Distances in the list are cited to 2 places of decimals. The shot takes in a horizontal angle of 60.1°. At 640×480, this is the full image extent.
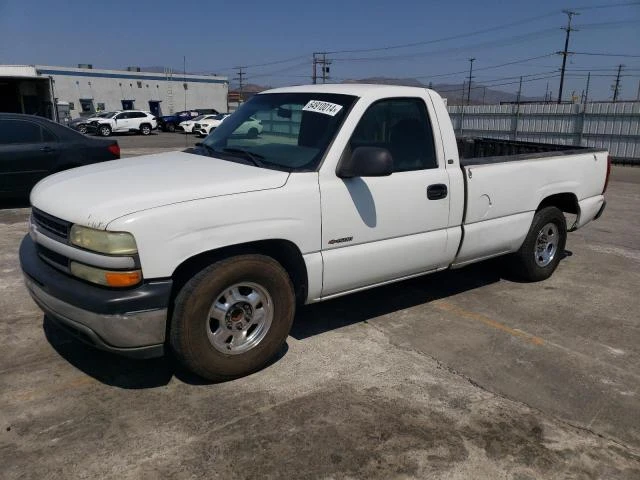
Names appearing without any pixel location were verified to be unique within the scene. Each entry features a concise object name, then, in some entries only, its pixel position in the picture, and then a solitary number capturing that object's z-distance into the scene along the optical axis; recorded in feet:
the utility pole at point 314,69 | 235.81
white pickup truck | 10.14
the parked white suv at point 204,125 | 114.01
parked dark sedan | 27.84
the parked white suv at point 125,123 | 115.65
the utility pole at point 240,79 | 330.18
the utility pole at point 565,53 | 200.73
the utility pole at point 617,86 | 286.36
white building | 167.12
